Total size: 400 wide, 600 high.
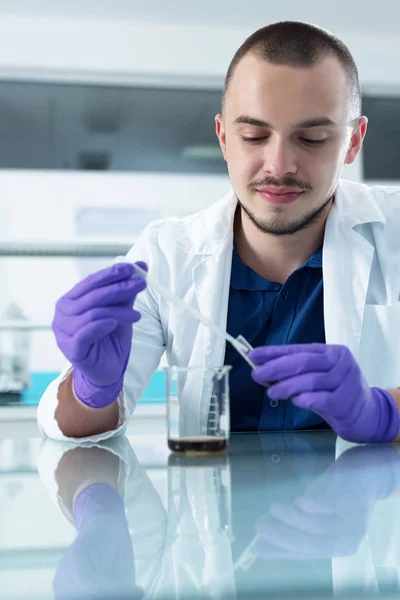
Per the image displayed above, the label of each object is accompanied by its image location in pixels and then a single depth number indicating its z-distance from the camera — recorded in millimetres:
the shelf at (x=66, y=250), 3396
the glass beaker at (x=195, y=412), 1152
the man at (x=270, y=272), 1347
